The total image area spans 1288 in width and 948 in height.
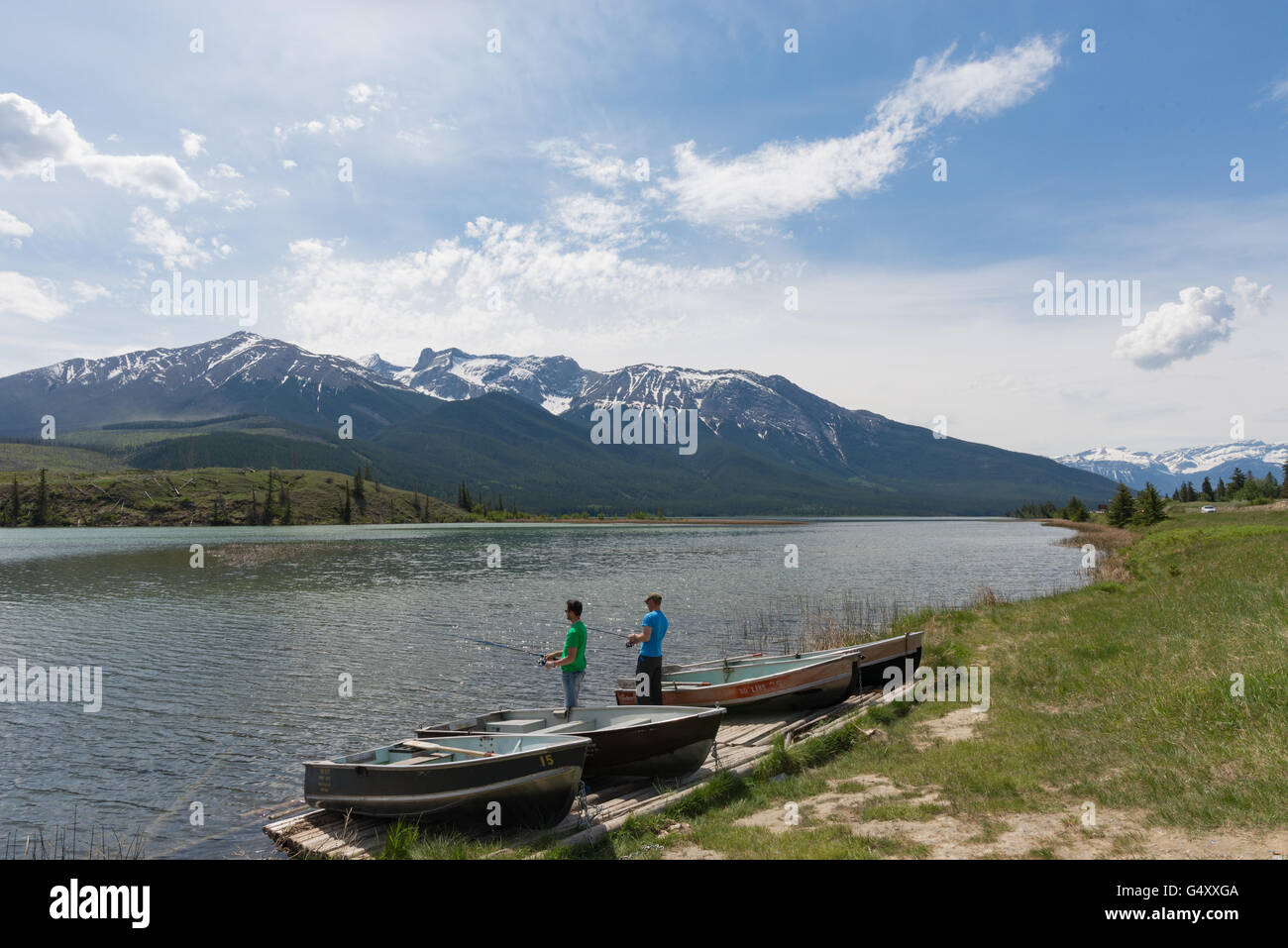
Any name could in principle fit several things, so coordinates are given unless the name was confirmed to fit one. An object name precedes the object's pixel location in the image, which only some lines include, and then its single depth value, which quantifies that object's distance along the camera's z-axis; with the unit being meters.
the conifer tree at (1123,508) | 122.21
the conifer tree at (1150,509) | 109.88
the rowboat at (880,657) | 24.38
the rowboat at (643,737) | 15.69
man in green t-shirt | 18.09
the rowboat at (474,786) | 13.83
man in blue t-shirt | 19.38
